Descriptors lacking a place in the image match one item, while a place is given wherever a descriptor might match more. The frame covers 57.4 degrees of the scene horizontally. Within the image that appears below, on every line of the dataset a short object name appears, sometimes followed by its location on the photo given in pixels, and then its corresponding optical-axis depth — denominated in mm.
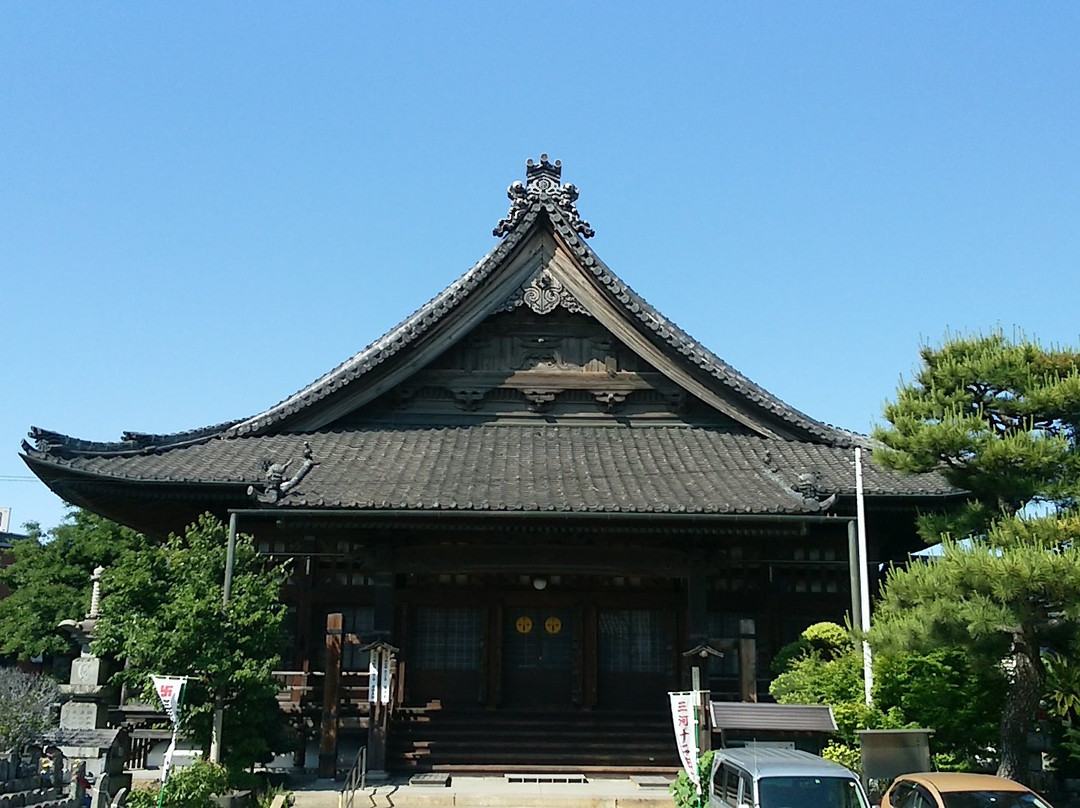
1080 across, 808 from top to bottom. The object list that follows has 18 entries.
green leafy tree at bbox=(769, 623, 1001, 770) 13609
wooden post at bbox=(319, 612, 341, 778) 15574
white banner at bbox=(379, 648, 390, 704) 15602
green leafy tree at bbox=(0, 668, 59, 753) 15461
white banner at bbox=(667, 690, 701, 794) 13305
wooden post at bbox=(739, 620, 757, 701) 15766
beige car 9945
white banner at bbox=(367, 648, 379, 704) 15578
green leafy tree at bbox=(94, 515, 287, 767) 13500
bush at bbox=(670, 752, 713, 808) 12617
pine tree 11266
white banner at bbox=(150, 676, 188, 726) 13039
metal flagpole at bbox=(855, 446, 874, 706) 13656
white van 10234
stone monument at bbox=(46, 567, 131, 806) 14492
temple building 16203
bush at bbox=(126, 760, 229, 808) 12414
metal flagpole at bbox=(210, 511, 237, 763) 13719
